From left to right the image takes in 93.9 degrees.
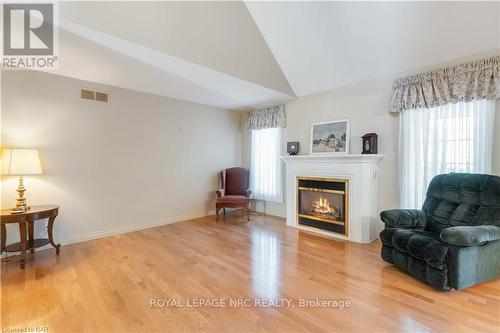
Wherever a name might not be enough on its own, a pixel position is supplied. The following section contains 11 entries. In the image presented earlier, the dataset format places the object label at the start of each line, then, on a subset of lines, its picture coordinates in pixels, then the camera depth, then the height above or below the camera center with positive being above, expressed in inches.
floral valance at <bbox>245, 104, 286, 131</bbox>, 181.6 +36.8
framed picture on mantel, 145.2 +17.1
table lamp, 100.8 -0.7
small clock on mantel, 129.2 +11.3
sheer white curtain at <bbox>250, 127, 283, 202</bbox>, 185.9 -2.4
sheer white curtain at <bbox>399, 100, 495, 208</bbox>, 99.7 +9.7
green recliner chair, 78.7 -26.8
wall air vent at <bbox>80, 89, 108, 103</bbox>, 134.7 +39.8
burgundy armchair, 189.9 -16.2
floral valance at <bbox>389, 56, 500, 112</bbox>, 96.4 +35.4
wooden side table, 99.3 -29.4
